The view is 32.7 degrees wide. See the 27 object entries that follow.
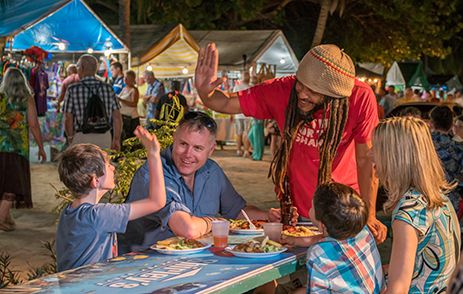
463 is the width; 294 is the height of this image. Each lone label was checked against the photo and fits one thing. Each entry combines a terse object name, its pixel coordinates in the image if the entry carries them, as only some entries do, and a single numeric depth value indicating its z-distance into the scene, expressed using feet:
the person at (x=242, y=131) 62.34
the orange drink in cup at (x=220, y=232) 14.58
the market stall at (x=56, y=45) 52.19
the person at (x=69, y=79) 53.42
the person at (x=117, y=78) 54.49
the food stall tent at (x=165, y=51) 64.80
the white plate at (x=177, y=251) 14.01
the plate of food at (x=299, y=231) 15.53
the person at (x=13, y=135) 32.17
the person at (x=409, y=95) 90.26
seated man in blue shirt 15.42
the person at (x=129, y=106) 50.49
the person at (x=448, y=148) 27.55
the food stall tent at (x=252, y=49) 67.62
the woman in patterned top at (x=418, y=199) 13.21
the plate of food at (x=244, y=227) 16.24
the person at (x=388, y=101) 79.81
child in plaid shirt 12.84
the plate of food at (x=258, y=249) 13.88
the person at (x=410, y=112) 32.24
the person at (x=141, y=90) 66.49
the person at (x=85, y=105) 34.65
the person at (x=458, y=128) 31.44
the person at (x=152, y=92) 56.85
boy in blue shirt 13.83
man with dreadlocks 16.58
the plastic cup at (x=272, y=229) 15.14
